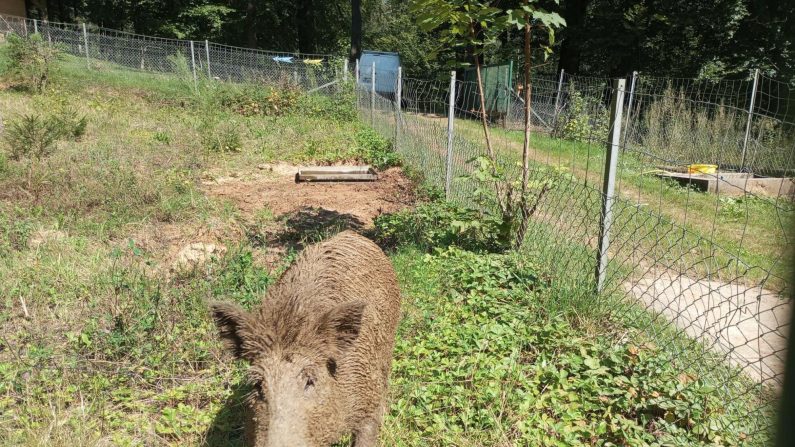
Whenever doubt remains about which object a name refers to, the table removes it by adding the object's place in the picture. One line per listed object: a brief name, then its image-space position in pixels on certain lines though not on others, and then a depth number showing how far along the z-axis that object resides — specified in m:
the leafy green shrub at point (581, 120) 12.78
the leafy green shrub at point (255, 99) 15.65
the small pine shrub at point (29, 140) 8.39
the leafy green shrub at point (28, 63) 14.35
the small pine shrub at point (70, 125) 9.83
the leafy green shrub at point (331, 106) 16.14
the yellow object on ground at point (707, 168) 9.22
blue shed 22.34
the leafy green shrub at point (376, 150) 10.84
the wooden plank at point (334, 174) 9.88
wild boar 2.16
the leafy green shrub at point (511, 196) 4.67
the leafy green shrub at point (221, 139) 11.23
